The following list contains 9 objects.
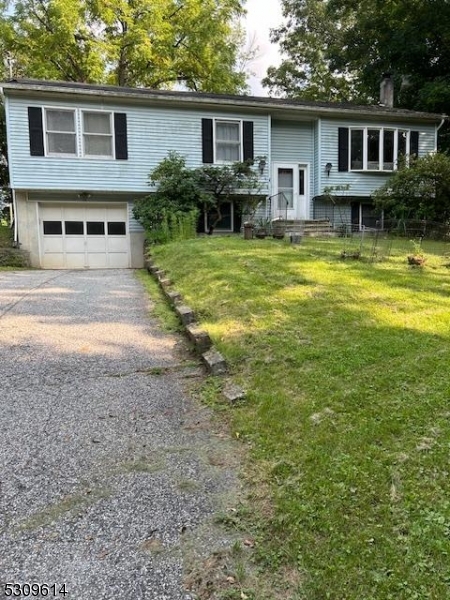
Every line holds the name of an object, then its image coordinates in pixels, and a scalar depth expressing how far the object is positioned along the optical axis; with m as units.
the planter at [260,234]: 12.42
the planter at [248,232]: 11.91
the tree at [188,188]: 13.36
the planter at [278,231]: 12.74
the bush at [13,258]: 13.27
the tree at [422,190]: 13.65
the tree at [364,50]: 19.67
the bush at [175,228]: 11.95
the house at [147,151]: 13.61
